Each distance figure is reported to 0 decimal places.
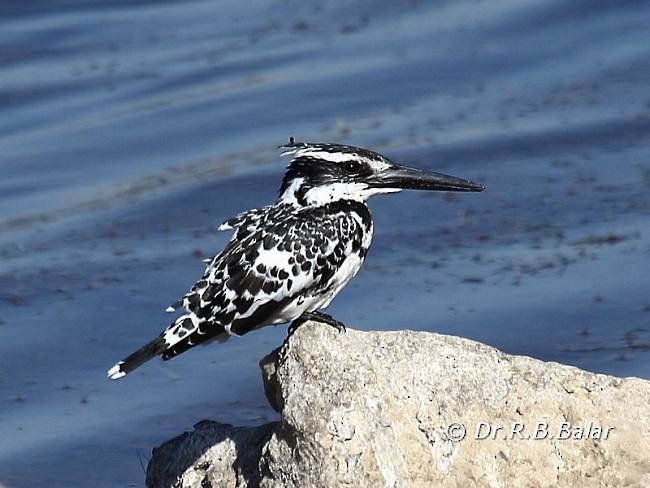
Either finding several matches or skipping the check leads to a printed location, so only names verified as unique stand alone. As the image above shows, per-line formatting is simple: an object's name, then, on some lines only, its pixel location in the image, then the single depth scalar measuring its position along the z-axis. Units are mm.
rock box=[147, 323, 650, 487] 10648
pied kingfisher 11641
